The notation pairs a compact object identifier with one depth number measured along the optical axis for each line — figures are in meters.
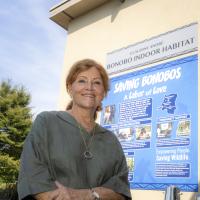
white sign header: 2.72
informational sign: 2.42
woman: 0.87
